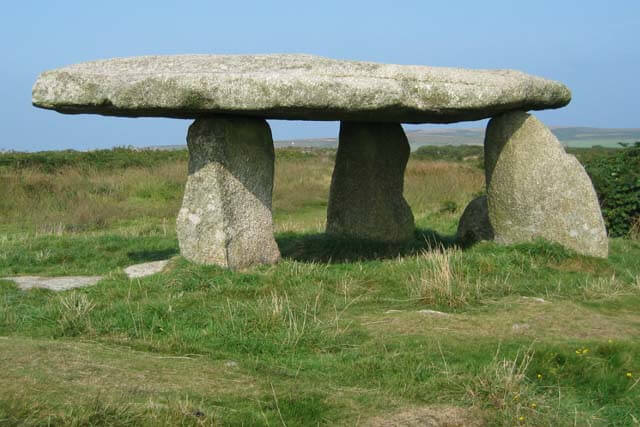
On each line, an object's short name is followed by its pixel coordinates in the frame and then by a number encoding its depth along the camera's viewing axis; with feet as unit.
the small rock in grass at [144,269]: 33.50
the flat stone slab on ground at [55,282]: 32.55
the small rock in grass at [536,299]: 29.04
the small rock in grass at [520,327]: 25.29
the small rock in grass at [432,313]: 26.73
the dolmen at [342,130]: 30.71
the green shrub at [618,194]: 48.96
